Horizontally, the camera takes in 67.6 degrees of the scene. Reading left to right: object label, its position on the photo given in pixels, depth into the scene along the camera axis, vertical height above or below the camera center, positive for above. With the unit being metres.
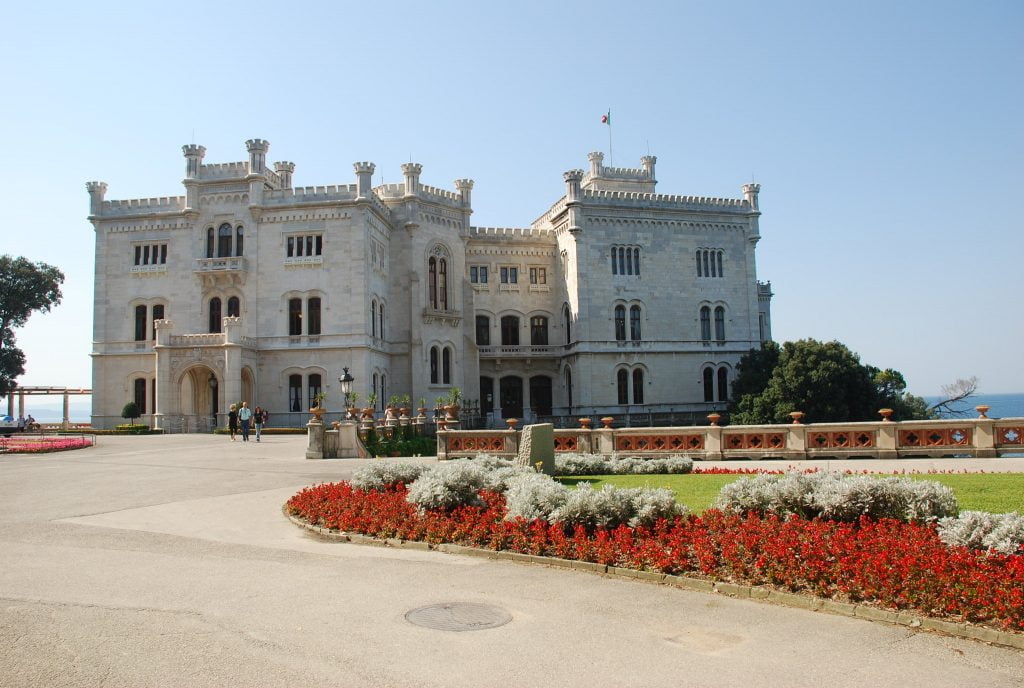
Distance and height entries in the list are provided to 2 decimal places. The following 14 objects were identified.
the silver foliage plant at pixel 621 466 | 19.36 -1.74
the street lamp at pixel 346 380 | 30.22 +0.89
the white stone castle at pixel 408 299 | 44.16 +6.49
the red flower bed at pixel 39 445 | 28.88 -1.46
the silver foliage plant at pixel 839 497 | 9.92 -1.40
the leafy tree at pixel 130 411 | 43.75 -0.28
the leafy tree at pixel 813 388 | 42.25 +0.36
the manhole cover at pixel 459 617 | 7.47 -2.19
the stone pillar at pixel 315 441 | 25.53 -1.27
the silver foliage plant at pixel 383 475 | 15.02 -1.45
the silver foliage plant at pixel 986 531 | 7.79 -1.48
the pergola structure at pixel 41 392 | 64.87 +1.36
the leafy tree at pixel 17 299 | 55.11 +7.99
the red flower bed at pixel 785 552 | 7.16 -1.84
